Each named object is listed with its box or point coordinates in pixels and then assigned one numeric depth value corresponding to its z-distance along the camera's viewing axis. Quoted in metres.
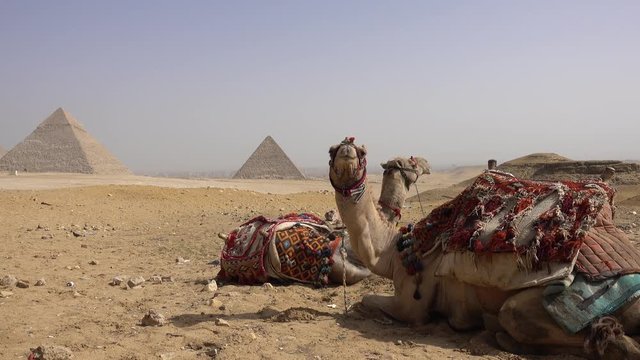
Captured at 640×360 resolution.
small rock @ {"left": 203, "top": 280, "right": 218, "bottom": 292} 6.24
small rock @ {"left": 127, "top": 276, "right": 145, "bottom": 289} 6.44
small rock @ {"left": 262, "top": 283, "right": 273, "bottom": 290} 6.25
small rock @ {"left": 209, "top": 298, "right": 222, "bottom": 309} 5.47
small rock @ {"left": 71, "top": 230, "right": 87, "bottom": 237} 11.05
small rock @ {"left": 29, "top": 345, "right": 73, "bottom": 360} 3.70
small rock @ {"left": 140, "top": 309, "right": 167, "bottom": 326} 4.64
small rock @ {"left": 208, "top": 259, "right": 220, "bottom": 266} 8.30
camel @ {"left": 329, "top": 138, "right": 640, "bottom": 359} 3.78
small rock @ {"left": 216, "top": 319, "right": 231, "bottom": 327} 4.64
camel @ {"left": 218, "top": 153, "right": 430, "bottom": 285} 5.52
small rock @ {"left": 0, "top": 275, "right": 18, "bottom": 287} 6.09
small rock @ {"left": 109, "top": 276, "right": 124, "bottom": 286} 6.55
